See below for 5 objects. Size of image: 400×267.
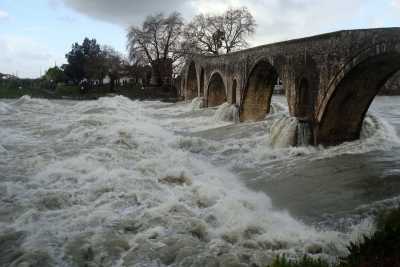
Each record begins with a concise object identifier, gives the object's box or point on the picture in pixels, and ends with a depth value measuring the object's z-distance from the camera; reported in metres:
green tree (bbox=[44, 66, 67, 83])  66.00
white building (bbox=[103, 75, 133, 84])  66.46
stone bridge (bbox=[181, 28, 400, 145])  12.34
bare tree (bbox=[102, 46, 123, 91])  57.03
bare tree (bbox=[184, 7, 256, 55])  48.34
